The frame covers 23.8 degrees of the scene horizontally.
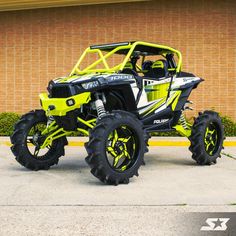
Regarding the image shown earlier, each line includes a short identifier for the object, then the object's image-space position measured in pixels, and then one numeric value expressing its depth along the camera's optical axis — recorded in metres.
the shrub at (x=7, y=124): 15.41
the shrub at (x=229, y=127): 15.01
